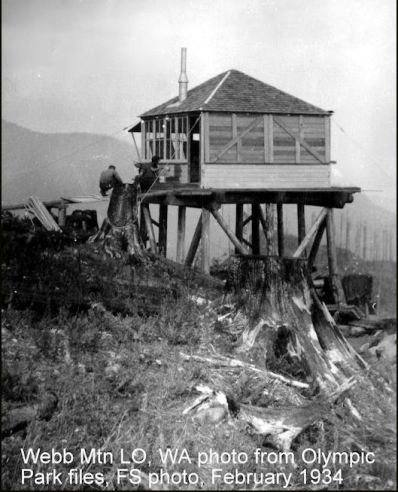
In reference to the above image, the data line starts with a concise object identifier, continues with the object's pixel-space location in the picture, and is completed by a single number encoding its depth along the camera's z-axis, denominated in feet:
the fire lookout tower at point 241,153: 58.18
